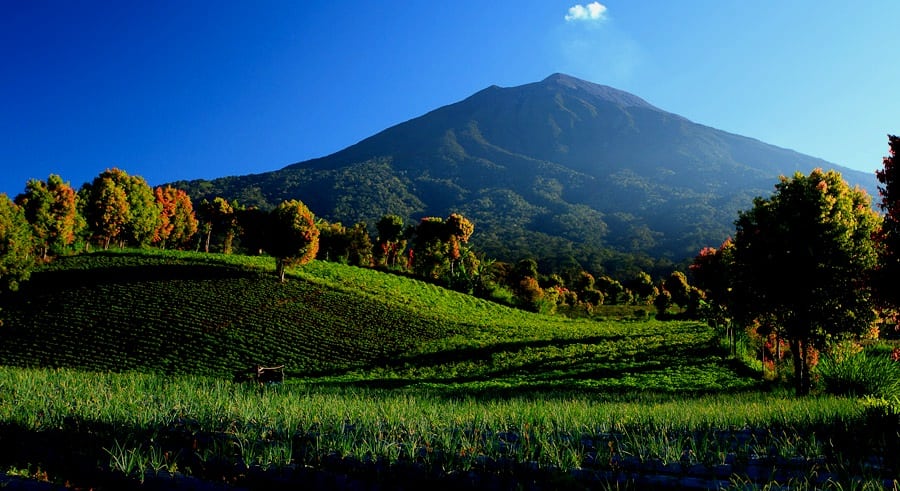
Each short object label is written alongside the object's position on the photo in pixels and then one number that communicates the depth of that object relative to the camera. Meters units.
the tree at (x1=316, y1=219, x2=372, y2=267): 84.06
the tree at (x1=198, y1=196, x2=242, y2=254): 80.94
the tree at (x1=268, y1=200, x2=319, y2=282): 50.16
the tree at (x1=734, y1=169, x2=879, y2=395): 18.98
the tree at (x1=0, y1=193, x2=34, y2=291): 37.78
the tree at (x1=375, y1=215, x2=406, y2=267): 86.44
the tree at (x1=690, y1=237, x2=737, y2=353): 29.17
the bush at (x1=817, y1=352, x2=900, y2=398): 15.68
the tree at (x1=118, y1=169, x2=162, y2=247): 69.31
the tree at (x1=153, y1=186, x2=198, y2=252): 81.88
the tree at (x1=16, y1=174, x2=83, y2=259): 55.31
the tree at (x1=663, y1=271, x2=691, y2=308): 77.94
